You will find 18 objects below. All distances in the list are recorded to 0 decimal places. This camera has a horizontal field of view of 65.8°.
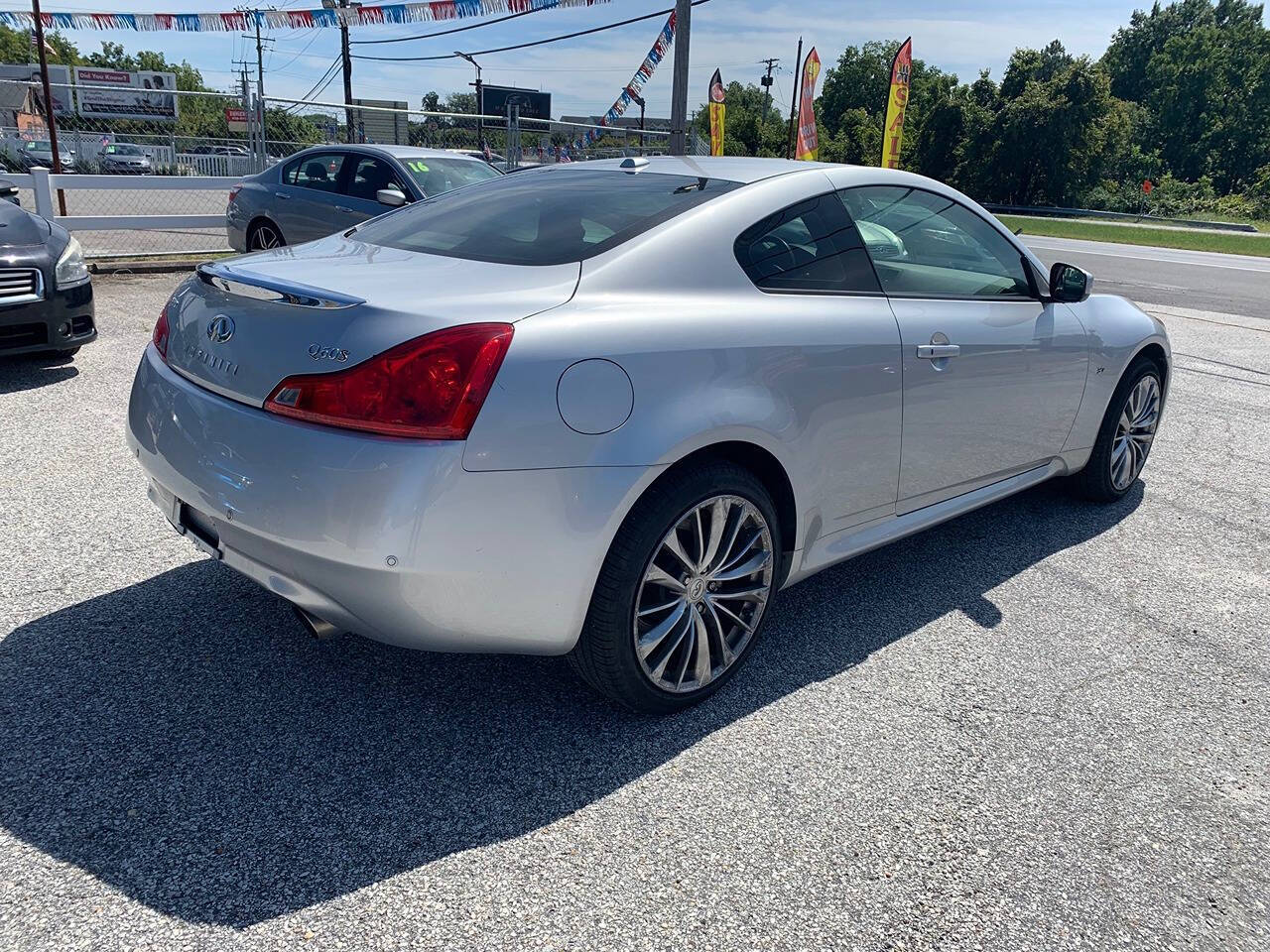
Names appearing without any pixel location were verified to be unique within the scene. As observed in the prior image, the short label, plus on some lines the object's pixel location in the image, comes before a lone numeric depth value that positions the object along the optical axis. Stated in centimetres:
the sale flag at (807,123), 2408
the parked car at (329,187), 931
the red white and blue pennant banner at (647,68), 1997
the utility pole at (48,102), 1247
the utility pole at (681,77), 1644
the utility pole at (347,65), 4059
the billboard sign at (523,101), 4930
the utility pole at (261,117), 1311
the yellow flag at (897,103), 2128
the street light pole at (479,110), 1849
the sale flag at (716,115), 2588
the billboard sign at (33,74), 5183
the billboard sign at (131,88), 1305
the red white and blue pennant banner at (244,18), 2053
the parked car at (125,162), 2406
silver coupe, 229
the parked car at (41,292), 573
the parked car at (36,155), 2523
